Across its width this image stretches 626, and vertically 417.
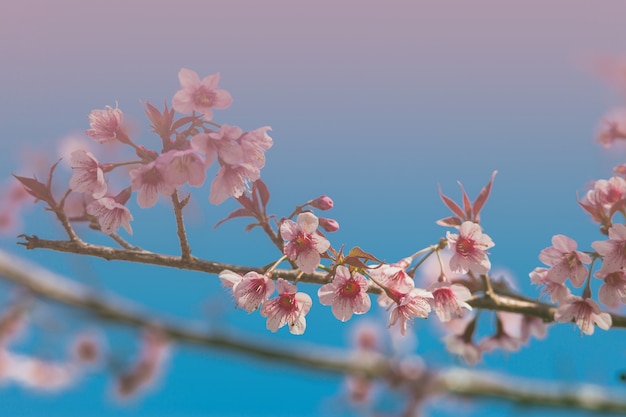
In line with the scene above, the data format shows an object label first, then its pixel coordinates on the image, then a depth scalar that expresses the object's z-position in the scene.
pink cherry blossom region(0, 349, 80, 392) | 4.62
